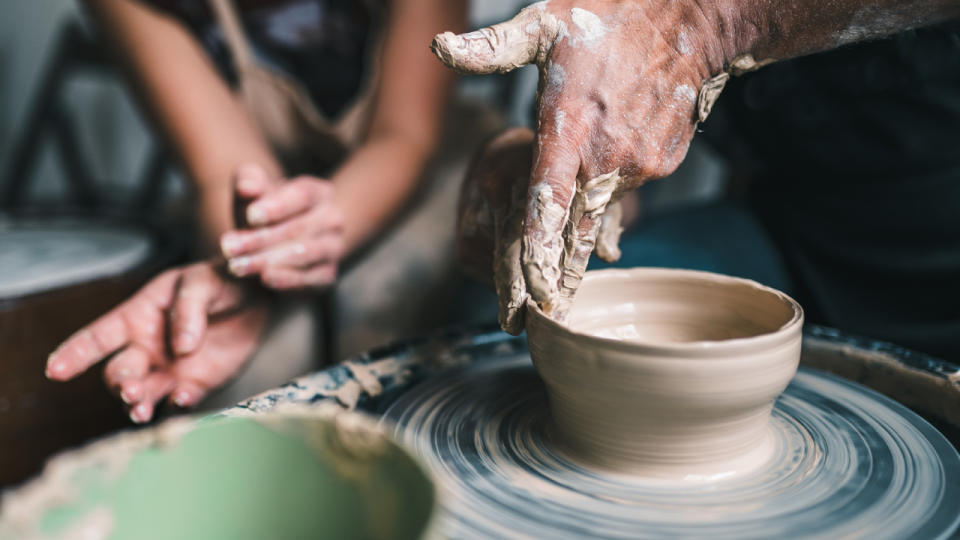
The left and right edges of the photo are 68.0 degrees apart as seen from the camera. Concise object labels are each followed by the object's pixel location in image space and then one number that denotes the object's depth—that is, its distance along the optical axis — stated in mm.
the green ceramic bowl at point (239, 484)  439
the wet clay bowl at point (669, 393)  620
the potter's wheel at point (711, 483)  597
